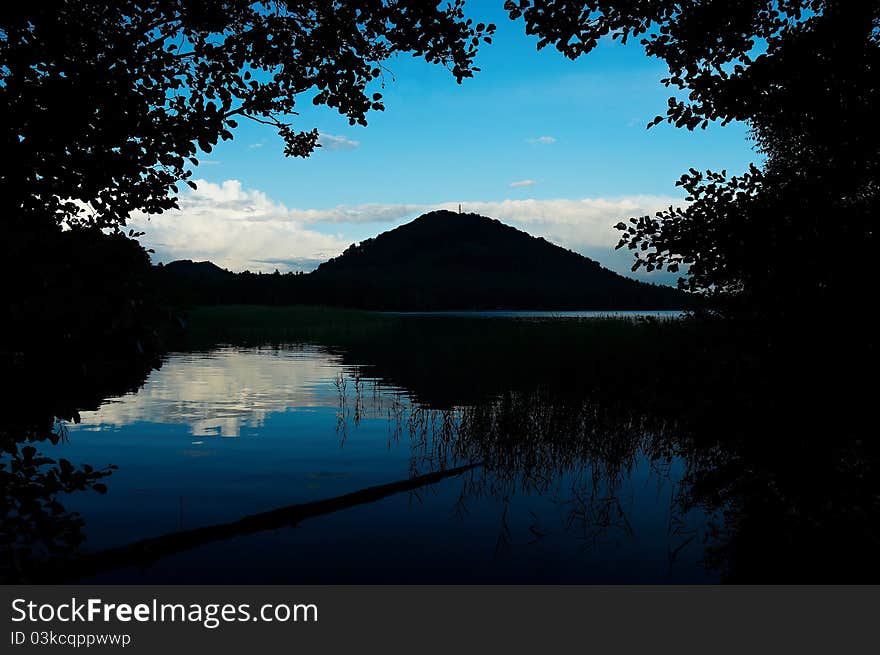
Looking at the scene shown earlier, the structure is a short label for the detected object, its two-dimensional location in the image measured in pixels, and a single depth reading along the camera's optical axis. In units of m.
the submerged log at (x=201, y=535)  7.46
